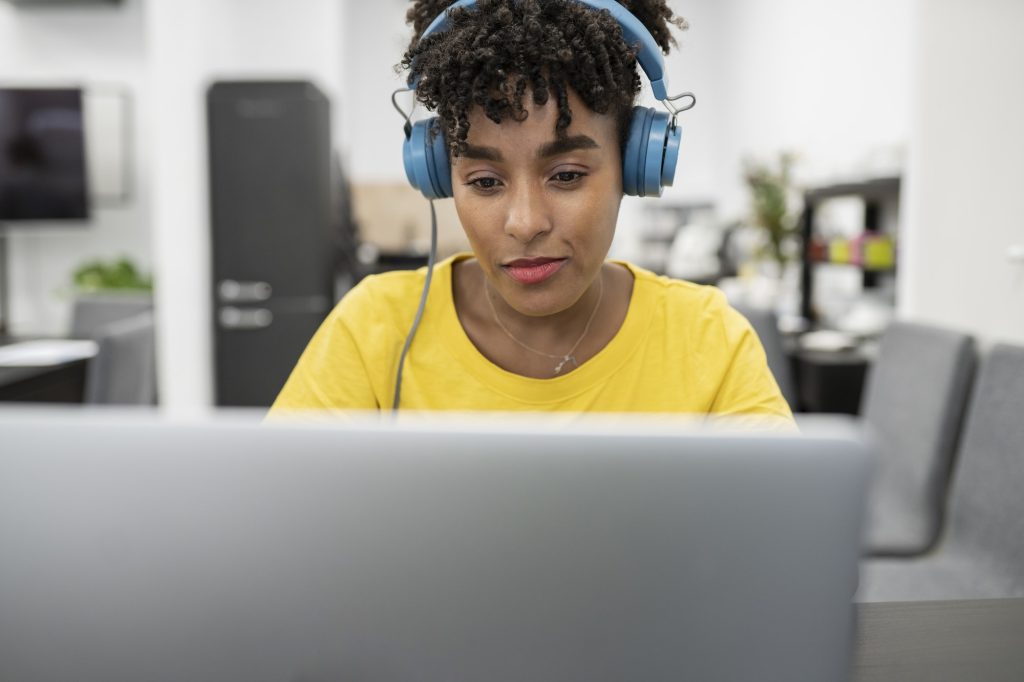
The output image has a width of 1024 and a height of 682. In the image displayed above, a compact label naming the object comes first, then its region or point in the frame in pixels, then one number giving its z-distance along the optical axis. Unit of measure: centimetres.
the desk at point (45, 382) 208
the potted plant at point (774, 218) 394
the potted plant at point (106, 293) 291
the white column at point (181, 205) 301
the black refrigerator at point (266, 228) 315
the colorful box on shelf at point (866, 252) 294
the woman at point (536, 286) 87
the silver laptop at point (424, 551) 42
